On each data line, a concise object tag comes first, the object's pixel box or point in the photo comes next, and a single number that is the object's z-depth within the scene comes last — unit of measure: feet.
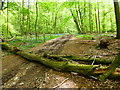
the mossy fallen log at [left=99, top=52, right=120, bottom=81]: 11.20
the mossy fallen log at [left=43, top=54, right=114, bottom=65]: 15.95
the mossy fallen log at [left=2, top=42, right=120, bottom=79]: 12.28
